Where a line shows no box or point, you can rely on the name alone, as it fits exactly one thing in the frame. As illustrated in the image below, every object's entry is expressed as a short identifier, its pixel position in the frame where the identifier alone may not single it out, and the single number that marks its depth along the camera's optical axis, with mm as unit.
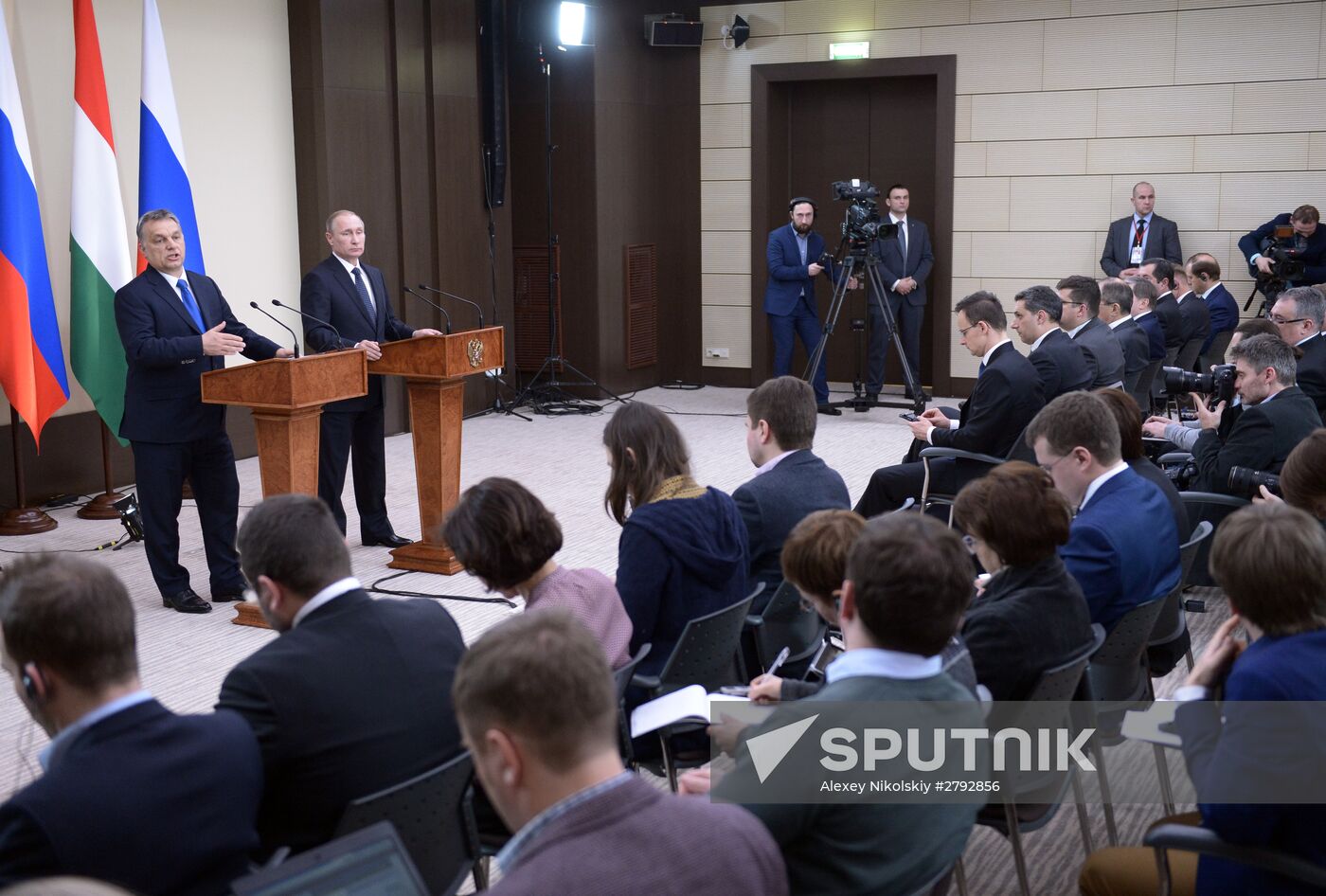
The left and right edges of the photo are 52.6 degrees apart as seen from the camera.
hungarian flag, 6574
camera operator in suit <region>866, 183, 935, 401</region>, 10180
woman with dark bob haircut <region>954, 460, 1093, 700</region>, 2646
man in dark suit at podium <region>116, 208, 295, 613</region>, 5102
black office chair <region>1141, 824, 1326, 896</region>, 1988
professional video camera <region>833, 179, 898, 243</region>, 9438
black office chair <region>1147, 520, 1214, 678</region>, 3562
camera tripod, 9495
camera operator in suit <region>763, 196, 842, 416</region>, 10102
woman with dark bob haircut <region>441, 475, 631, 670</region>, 2713
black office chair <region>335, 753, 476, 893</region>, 2141
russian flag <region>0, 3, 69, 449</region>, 6168
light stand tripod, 10133
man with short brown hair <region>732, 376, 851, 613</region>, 3596
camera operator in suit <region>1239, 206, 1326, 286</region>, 9094
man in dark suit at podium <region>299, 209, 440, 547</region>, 5961
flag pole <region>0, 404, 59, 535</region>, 6578
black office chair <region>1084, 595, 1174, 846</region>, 3066
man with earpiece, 1793
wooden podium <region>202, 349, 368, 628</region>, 5055
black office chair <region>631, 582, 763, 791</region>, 2975
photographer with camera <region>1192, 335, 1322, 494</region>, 4613
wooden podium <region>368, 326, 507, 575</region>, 5770
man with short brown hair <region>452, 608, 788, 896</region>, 1418
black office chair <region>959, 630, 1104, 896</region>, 2639
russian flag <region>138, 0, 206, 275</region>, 6777
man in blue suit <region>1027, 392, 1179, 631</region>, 3180
